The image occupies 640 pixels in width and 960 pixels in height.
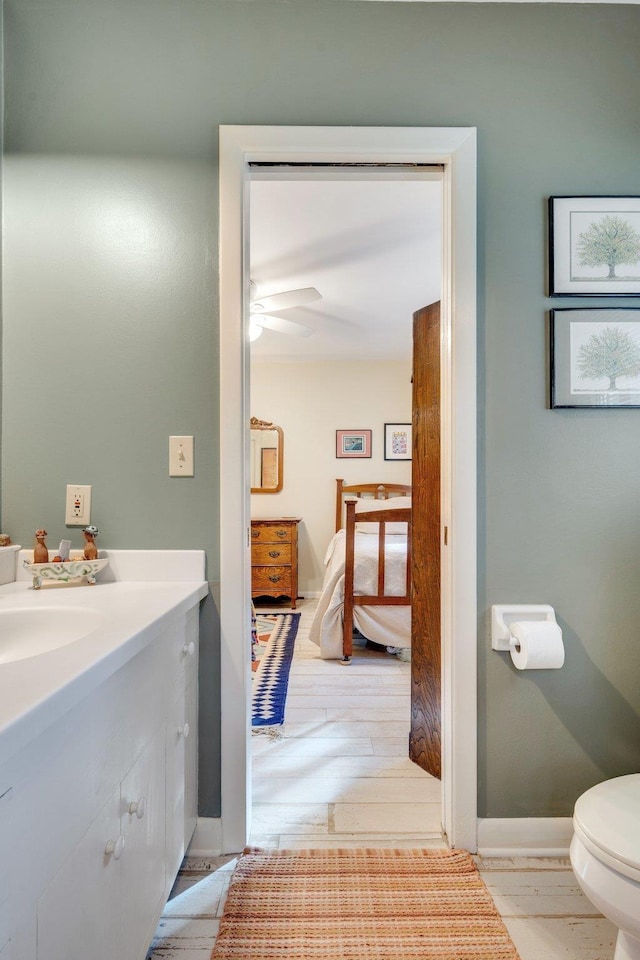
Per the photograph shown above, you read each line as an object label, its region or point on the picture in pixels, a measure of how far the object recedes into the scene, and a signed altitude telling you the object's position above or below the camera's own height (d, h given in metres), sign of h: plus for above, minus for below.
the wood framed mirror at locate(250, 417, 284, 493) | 5.41 +0.24
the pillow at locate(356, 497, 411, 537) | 4.89 -0.27
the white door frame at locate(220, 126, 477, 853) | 1.55 +0.19
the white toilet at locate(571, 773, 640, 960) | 0.99 -0.74
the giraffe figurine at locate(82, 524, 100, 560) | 1.53 -0.19
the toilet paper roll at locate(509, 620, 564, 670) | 1.46 -0.47
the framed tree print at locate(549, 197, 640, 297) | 1.59 +0.71
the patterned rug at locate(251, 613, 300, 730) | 2.52 -1.13
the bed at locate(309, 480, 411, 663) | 3.35 -0.76
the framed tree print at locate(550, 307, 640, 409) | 1.59 +0.38
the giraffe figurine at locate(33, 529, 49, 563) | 1.51 -0.21
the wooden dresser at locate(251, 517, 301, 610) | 4.87 -0.75
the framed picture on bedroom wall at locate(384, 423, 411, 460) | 5.40 +0.40
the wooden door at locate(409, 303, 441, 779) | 2.03 -0.27
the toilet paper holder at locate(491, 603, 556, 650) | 1.58 -0.41
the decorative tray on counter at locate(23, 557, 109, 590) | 1.47 -0.26
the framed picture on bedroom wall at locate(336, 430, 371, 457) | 5.42 +0.38
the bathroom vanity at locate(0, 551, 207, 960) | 0.65 -0.48
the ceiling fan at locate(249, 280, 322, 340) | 3.15 +1.11
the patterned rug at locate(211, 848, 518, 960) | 1.25 -1.12
